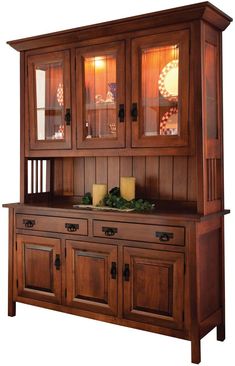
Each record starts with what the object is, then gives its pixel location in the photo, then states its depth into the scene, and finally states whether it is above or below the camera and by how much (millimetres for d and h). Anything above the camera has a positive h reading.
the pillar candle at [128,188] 4043 -125
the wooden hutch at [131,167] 3484 +42
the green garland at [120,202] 3824 -233
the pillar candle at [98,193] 4102 -166
